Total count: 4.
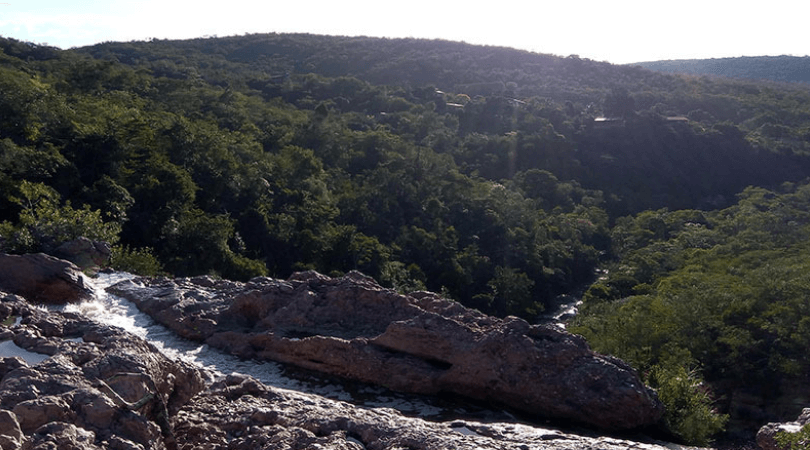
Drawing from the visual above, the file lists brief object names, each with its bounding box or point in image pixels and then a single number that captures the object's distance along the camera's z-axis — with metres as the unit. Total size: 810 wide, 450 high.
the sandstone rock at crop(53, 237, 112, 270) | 11.10
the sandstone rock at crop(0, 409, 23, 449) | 4.23
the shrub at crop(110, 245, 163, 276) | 13.03
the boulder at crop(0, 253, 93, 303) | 9.27
